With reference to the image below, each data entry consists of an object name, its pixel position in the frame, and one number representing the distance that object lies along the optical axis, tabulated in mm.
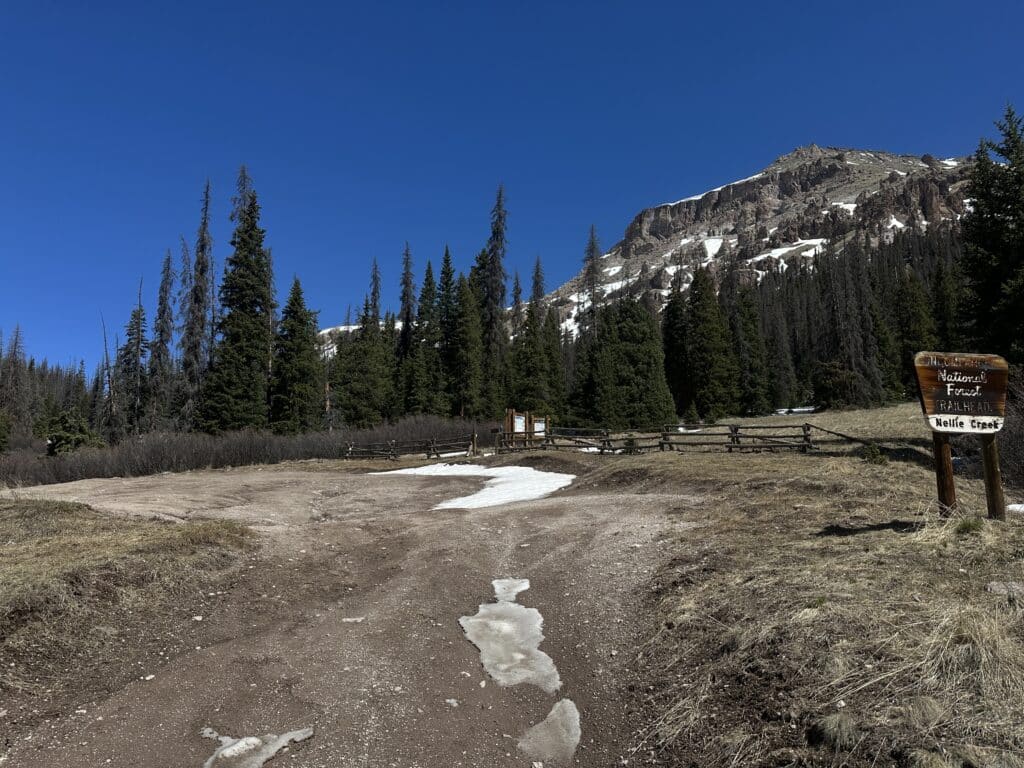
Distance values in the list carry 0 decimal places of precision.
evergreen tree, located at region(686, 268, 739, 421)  46156
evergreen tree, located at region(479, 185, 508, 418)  54250
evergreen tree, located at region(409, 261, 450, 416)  49125
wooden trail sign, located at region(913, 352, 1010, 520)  7238
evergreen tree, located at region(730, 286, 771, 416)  51375
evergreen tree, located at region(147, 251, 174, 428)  44438
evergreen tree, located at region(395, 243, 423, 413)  50406
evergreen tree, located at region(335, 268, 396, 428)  48688
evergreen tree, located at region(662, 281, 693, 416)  49594
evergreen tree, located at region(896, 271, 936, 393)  57125
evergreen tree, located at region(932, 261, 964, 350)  56131
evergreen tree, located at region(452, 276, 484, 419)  48312
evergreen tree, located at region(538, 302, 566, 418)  49781
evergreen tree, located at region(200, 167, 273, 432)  37562
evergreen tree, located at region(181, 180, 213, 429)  42156
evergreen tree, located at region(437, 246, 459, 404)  50094
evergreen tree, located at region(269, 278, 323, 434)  40500
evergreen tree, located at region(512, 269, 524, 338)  85044
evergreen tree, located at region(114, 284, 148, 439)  47875
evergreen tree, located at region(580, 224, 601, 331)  66812
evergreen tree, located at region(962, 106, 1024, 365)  16734
